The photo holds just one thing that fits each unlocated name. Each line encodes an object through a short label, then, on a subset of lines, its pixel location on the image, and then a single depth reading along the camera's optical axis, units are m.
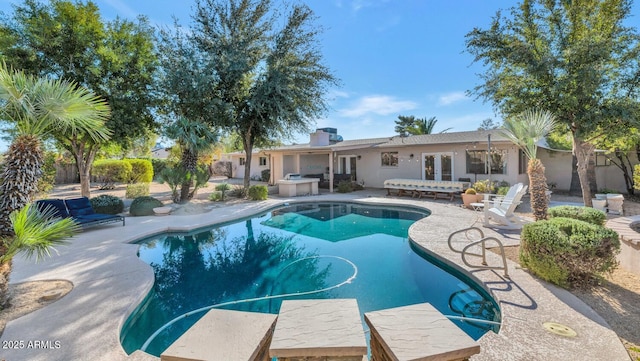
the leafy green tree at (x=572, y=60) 7.95
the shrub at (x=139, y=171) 21.83
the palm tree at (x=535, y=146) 7.97
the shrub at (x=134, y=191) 14.98
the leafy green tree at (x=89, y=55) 10.04
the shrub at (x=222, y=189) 15.32
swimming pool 4.58
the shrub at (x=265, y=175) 25.09
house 14.99
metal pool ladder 4.89
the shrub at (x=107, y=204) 10.74
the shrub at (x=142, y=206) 11.45
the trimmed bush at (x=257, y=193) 15.34
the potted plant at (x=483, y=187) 12.84
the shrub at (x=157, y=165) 26.97
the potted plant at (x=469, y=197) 11.96
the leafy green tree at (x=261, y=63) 14.02
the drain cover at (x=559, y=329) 3.23
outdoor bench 14.27
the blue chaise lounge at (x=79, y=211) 8.43
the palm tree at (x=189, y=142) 12.41
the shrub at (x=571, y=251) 4.23
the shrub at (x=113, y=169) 21.58
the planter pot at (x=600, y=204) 9.95
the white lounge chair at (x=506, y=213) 8.12
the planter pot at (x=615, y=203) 9.75
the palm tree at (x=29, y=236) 3.33
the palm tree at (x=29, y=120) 3.78
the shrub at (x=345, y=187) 18.16
